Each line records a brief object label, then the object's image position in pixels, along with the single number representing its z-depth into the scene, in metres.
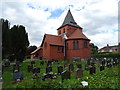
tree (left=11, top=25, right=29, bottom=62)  12.13
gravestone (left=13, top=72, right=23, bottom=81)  5.77
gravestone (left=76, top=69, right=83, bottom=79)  6.38
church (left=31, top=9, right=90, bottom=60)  20.72
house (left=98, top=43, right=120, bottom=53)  42.43
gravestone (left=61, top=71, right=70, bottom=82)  5.55
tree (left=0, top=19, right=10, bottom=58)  9.49
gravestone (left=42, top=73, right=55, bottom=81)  5.44
